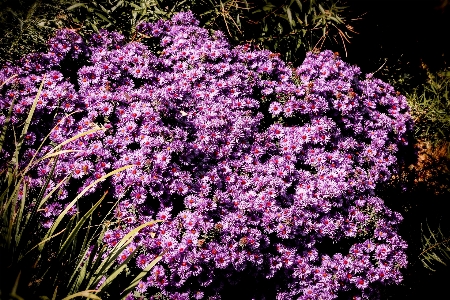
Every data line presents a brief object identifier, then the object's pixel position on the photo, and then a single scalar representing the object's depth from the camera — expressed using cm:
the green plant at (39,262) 325
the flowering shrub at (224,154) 348
